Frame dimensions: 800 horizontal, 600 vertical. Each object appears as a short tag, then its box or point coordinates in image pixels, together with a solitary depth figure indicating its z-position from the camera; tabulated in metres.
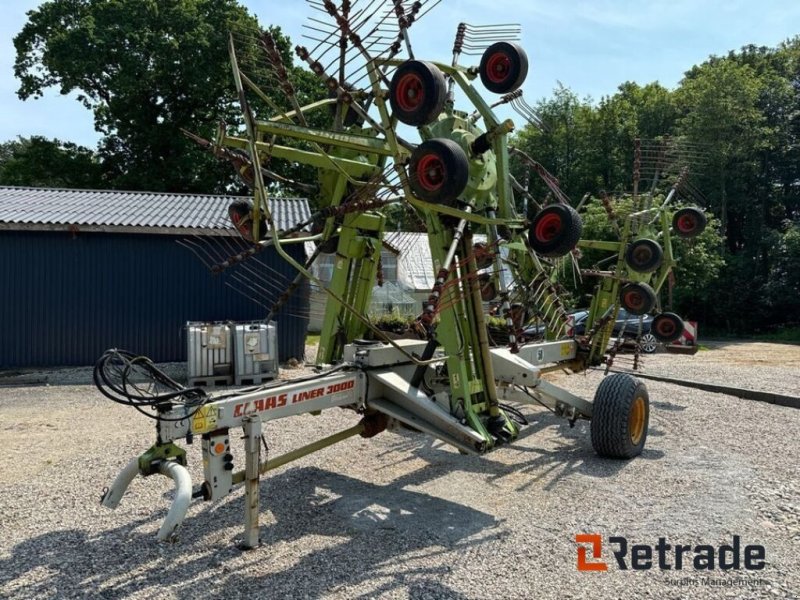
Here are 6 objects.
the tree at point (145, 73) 27.78
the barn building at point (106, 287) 12.91
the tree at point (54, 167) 30.39
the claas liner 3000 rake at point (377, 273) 4.42
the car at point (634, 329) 17.07
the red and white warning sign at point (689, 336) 11.06
